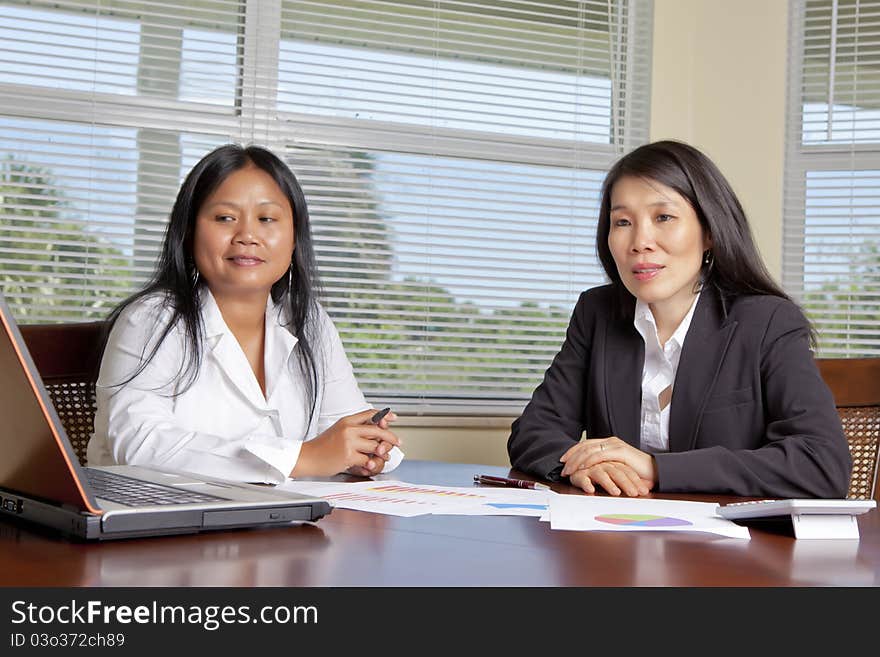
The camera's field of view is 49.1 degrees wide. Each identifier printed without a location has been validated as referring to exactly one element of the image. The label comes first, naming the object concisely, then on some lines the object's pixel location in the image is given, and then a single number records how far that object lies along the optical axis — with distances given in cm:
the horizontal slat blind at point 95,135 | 278
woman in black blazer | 176
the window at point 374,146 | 281
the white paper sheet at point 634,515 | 106
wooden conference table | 74
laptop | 81
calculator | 104
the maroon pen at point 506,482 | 148
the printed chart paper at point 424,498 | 115
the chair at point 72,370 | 182
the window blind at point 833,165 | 327
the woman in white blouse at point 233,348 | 157
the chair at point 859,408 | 192
